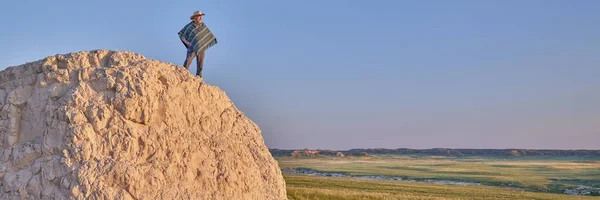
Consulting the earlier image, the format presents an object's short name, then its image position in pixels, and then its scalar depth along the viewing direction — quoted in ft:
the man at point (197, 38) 34.68
